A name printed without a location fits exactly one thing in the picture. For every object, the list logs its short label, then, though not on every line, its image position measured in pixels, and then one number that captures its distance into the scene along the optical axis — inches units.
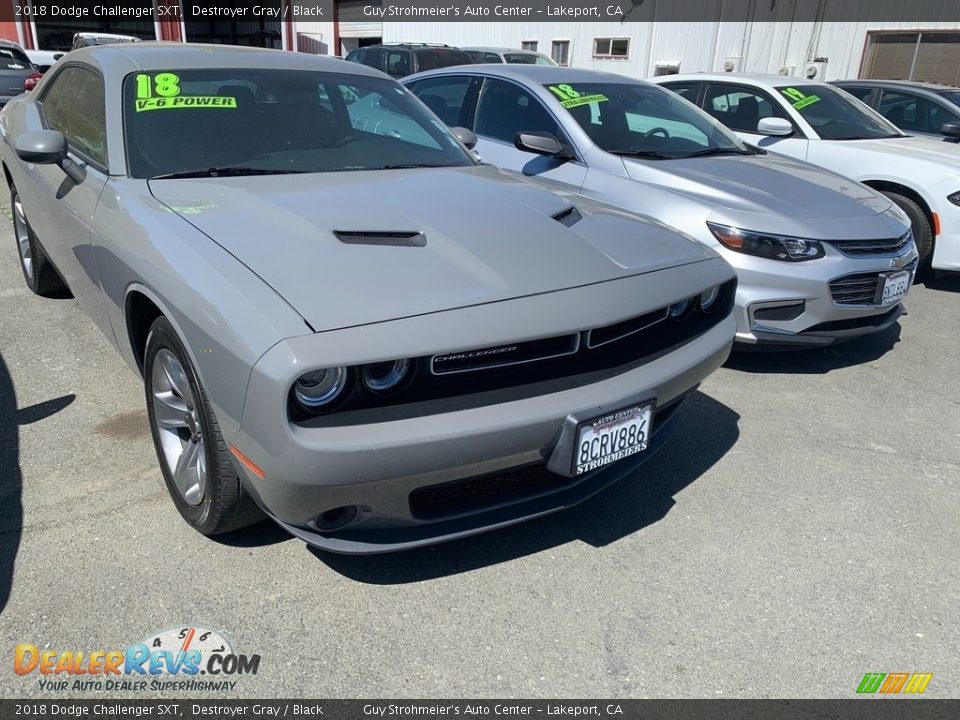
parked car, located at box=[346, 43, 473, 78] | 520.4
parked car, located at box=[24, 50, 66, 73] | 736.3
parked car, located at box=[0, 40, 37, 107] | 445.7
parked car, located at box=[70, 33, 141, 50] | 546.3
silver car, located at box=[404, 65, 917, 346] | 155.8
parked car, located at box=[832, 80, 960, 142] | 300.8
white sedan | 225.0
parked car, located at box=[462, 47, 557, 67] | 534.0
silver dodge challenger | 76.5
